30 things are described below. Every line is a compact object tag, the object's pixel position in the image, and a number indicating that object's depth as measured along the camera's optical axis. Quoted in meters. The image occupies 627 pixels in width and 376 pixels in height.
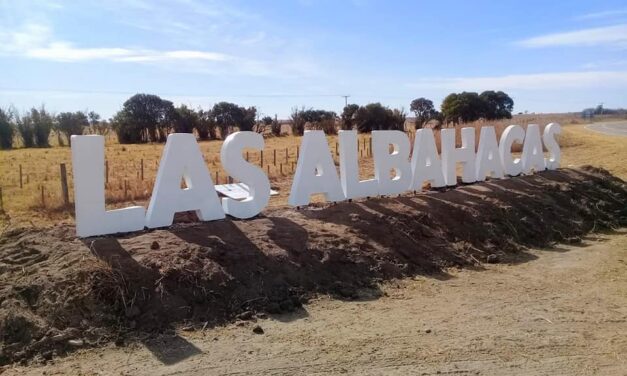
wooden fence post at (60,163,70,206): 12.00
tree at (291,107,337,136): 33.25
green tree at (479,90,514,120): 44.68
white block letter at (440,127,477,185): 12.45
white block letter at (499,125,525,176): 14.26
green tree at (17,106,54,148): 32.97
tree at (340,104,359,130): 36.31
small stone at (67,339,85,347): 5.72
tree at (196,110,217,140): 36.56
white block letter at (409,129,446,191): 11.69
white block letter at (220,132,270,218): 8.77
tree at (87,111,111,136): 37.19
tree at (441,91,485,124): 41.90
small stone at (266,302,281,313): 6.80
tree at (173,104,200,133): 35.97
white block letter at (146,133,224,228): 8.15
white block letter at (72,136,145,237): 7.40
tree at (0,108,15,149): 31.59
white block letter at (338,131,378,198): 10.34
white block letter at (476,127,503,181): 13.46
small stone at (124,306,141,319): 6.22
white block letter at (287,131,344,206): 9.71
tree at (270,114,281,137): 37.59
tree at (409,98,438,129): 38.34
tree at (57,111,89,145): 34.59
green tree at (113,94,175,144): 35.28
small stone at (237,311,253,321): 6.57
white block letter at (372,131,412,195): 10.97
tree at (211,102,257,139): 37.19
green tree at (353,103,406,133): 34.59
